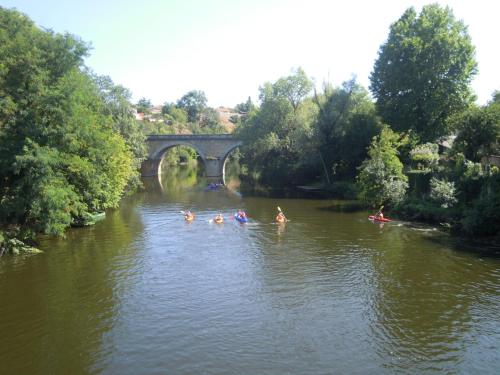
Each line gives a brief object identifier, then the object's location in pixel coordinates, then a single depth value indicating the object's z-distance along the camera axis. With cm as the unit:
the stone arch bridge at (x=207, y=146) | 7338
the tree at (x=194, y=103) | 14138
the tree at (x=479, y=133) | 3325
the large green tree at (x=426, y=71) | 4131
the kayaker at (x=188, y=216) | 3499
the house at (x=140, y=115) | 12255
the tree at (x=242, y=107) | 17262
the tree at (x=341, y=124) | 4868
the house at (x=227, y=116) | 15498
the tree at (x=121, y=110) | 5203
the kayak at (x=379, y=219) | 3279
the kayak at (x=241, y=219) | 3408
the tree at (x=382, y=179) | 3628
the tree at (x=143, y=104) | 14775
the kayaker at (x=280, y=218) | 3321
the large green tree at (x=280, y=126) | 5688
